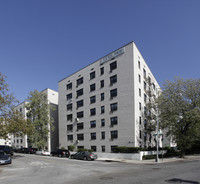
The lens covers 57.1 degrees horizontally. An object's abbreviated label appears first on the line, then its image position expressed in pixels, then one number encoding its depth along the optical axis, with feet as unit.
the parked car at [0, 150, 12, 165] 67.94
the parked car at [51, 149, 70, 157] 107.96
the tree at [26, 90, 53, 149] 140.87
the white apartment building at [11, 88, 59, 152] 165.48
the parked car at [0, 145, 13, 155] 115.51
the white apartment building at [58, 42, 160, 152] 110.52
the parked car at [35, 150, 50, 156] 126.00
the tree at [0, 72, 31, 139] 83.61
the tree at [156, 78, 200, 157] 96.84
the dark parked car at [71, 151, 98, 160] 88.58
